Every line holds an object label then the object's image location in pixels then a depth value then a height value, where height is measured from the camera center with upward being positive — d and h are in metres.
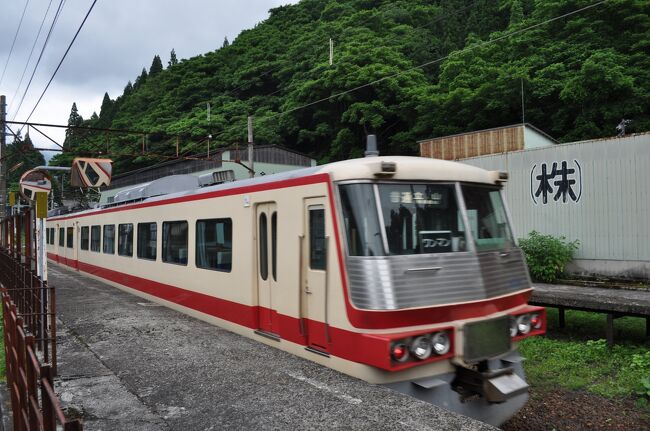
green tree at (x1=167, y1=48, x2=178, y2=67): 73.18 +23.55
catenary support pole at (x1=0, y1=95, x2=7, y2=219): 17.97 +2.05
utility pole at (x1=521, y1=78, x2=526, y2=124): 25.42 +5.74
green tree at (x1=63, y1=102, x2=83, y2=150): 77.94 +16.26
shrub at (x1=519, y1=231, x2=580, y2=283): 11.73 -0.94
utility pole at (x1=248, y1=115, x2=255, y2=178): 21.77 +3.16
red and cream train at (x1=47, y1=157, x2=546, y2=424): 4.38 -0.57
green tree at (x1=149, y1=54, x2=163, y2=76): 75.59 +23.18
